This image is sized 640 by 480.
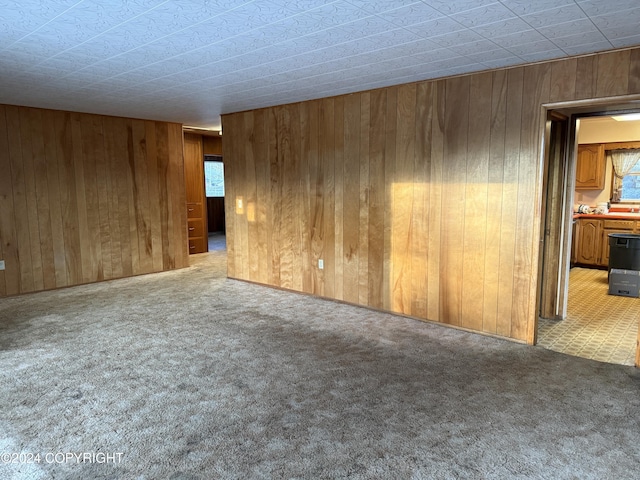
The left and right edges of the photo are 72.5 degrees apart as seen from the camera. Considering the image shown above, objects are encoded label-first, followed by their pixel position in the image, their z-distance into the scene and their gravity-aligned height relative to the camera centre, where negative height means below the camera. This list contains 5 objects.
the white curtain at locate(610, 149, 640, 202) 6.99 +0.37
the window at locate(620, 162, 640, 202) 7.09 +0.02
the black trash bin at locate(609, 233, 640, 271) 5.41 -0.80
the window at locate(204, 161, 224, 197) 11.16 +0.36
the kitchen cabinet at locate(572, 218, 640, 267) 6.64 -0.77
